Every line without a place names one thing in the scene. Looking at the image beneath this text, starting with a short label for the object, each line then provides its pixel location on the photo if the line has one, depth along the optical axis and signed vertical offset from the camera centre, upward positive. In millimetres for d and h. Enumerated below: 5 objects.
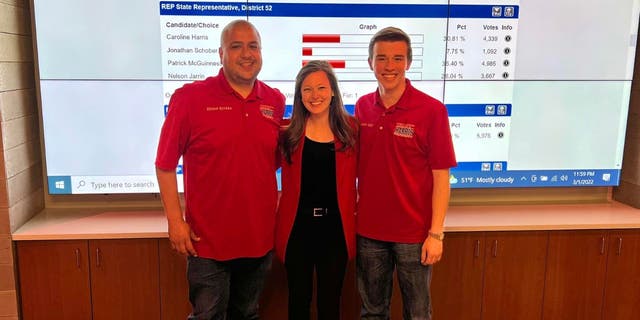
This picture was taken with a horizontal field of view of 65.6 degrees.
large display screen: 2646 +59
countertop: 2484 -758
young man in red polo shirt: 2051 -416
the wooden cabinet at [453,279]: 2496 -1044
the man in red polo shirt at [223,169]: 2029 -371
